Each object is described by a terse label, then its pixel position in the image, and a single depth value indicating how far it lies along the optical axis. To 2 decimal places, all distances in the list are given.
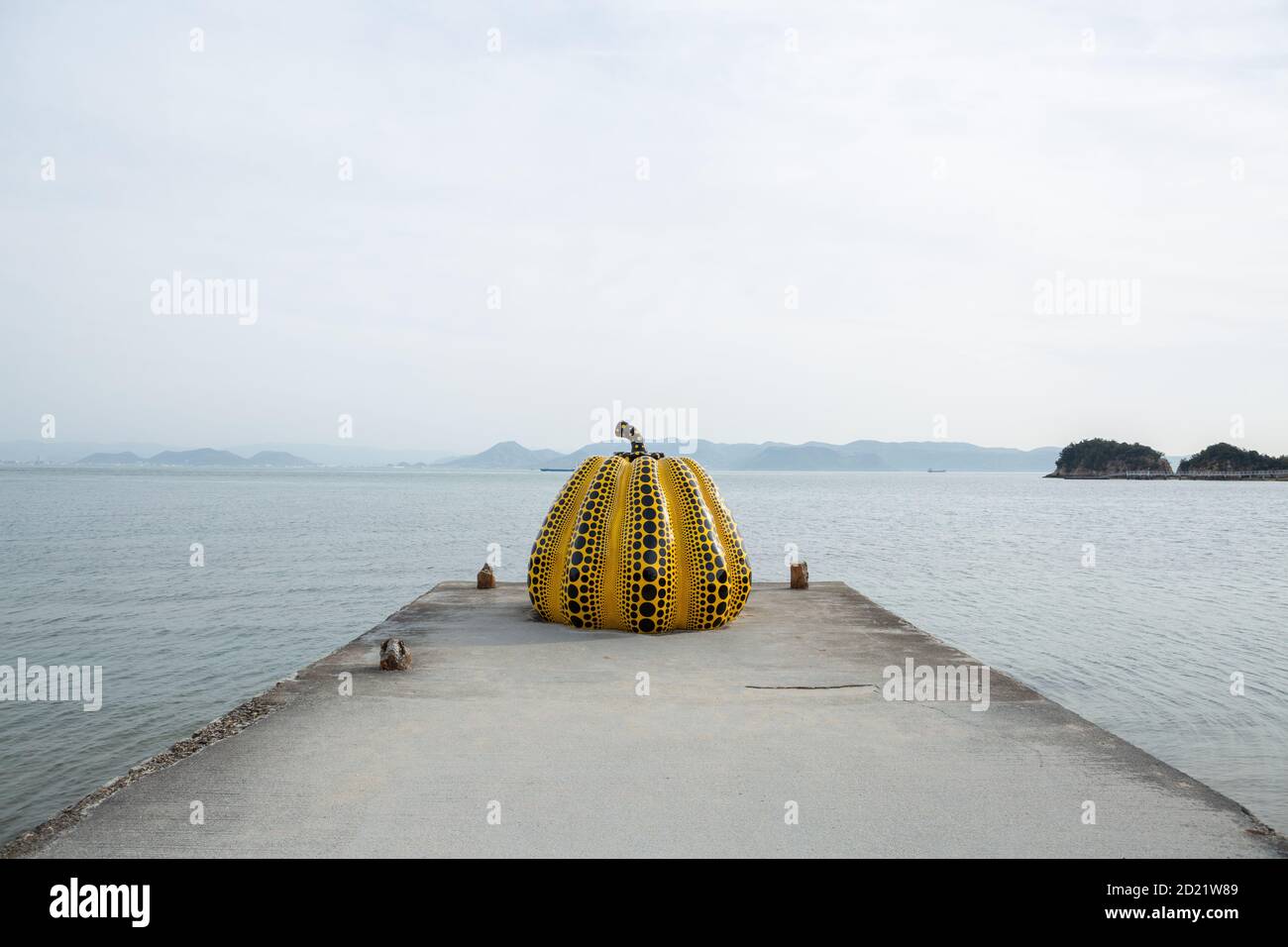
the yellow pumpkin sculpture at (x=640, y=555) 13.12
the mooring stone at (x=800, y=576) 18.70
